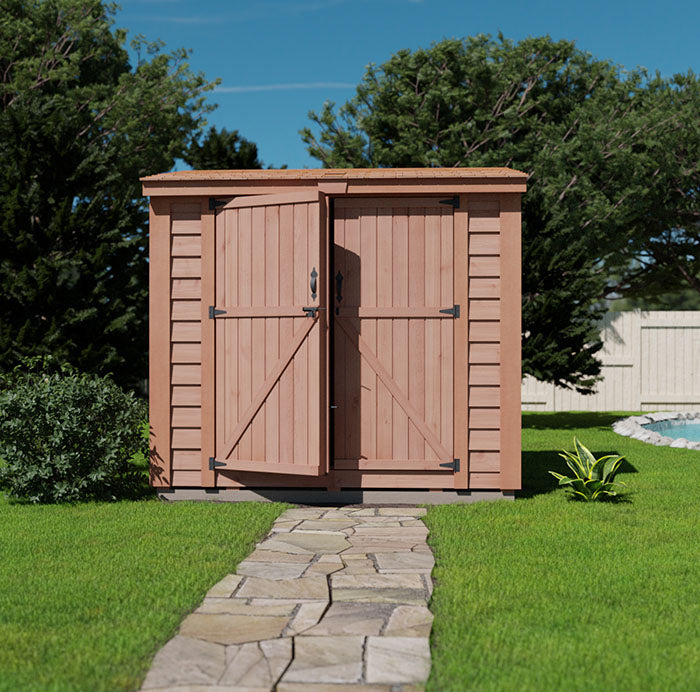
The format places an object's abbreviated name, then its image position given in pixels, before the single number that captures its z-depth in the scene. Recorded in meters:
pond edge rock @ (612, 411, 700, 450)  11.04
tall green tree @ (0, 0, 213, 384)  10.82
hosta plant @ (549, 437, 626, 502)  6.81
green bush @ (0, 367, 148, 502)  6.81
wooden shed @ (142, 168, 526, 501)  6.68
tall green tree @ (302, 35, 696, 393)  18.27
